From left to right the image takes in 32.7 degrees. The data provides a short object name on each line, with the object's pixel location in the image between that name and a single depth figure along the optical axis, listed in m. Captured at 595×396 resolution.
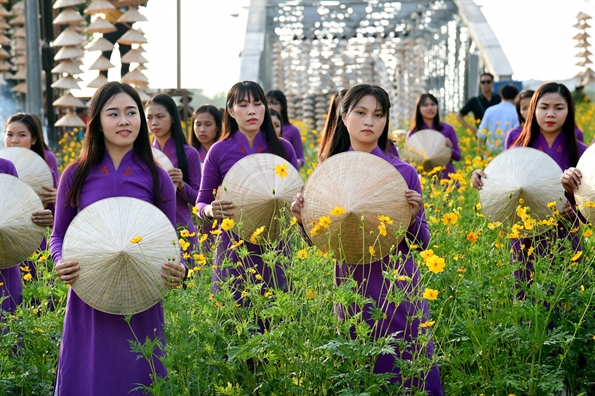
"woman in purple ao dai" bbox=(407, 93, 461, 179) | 10.12
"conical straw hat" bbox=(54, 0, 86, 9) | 10.65
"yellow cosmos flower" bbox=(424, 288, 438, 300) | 3.11
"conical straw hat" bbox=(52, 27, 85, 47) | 11.39
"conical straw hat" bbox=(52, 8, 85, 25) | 10.81
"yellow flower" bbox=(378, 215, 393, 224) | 3.52
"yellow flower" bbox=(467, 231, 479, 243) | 3.83
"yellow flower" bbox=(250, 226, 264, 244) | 3.86
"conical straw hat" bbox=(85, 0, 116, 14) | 10.32
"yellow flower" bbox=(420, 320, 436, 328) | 3.14
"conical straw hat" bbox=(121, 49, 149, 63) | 10.63
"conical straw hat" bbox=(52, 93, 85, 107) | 11.84
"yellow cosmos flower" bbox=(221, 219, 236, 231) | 3.81
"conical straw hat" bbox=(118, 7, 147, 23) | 10.30
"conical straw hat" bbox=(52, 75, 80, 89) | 11.65
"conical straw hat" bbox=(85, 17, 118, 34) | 10.38
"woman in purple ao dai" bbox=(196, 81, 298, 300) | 5.19
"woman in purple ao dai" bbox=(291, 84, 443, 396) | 3.79
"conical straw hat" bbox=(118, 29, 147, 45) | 10.43
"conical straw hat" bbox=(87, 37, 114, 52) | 10.85
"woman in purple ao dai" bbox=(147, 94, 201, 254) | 6.08
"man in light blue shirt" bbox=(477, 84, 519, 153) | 10.70
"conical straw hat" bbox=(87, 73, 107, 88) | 10.92
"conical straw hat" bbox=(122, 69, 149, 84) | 10.64
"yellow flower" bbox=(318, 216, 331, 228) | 3.60
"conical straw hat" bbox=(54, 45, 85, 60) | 11.47
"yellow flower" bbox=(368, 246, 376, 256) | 3.55
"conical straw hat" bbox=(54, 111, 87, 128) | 11.86
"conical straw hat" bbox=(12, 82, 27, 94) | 16.59
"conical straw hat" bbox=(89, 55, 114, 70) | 10.93
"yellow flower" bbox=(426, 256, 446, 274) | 3.13
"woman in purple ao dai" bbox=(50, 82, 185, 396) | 3.68
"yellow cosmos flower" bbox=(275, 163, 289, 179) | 4.08
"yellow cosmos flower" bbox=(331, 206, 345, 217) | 3.55
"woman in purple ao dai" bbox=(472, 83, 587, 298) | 5.34
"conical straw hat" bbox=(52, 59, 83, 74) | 11.55
